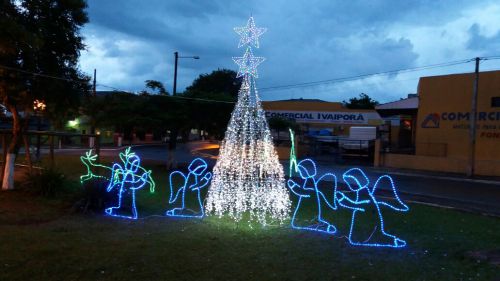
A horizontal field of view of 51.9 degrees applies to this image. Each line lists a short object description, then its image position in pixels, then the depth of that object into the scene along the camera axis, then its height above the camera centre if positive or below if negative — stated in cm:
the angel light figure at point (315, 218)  980 -156
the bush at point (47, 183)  1320 -134
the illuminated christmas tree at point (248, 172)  1075 -64
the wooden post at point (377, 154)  2961 -33
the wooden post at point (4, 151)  1430 -60
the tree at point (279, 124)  3571 +142
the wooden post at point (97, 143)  1583 -29
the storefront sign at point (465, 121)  2609 +171
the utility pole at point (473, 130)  2478 +112
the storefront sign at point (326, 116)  5637 +326
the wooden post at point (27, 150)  1513 -59
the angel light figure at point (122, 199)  1082 -142
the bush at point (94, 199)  1092 -139
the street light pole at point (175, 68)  3780 +526
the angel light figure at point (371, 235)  864 -159
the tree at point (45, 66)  1380 +186
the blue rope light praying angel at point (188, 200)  1109 -161
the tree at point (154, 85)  2339 +238
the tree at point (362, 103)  7700 +698
